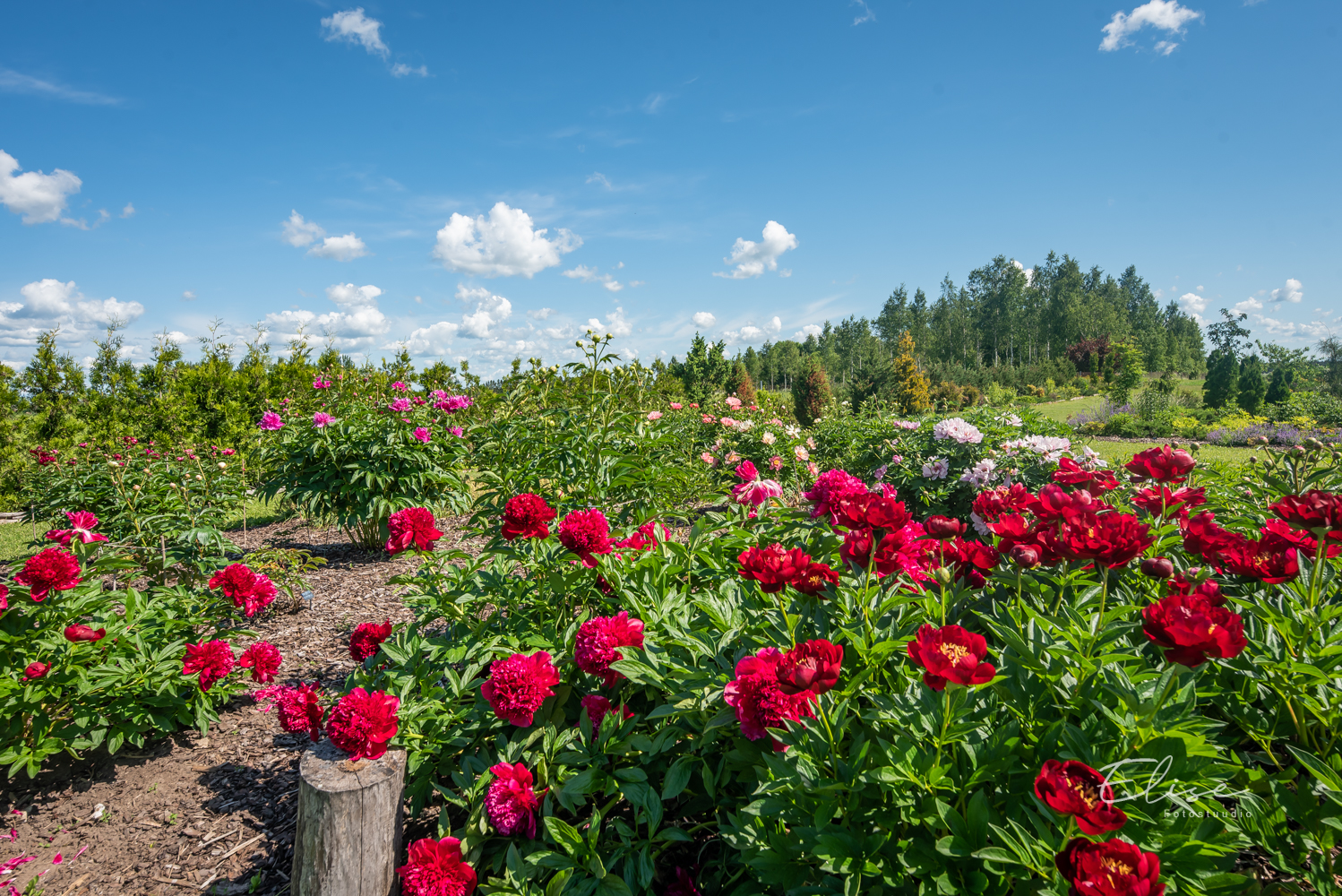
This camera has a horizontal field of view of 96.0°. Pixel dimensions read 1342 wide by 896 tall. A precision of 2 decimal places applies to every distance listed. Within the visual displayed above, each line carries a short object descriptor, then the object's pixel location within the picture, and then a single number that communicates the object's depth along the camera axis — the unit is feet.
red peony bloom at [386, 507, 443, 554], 7.01
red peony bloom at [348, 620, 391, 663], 7.09
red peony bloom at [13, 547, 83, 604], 6.95
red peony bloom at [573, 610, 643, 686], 5.09
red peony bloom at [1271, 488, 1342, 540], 4.14
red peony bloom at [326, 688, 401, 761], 5.13
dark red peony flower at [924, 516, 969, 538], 5.15
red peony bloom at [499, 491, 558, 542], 5.96
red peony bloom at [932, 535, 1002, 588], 5.11
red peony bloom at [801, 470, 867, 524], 5.05
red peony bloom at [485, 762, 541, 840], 4.85
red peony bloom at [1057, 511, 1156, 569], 4.16
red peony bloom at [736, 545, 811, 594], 4.58
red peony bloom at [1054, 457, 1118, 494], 5.97
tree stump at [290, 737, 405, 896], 5.09
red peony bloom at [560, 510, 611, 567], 5.61
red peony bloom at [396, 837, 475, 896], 4.57
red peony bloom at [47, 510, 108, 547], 9.07
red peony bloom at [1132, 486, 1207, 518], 6.00
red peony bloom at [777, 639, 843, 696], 3.54
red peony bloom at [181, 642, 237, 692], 7.79
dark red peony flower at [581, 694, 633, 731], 5.41
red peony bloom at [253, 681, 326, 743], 6.15
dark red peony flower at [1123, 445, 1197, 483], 5.43
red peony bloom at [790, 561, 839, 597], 4.66
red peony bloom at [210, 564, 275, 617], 8.73
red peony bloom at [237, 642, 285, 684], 8.55
